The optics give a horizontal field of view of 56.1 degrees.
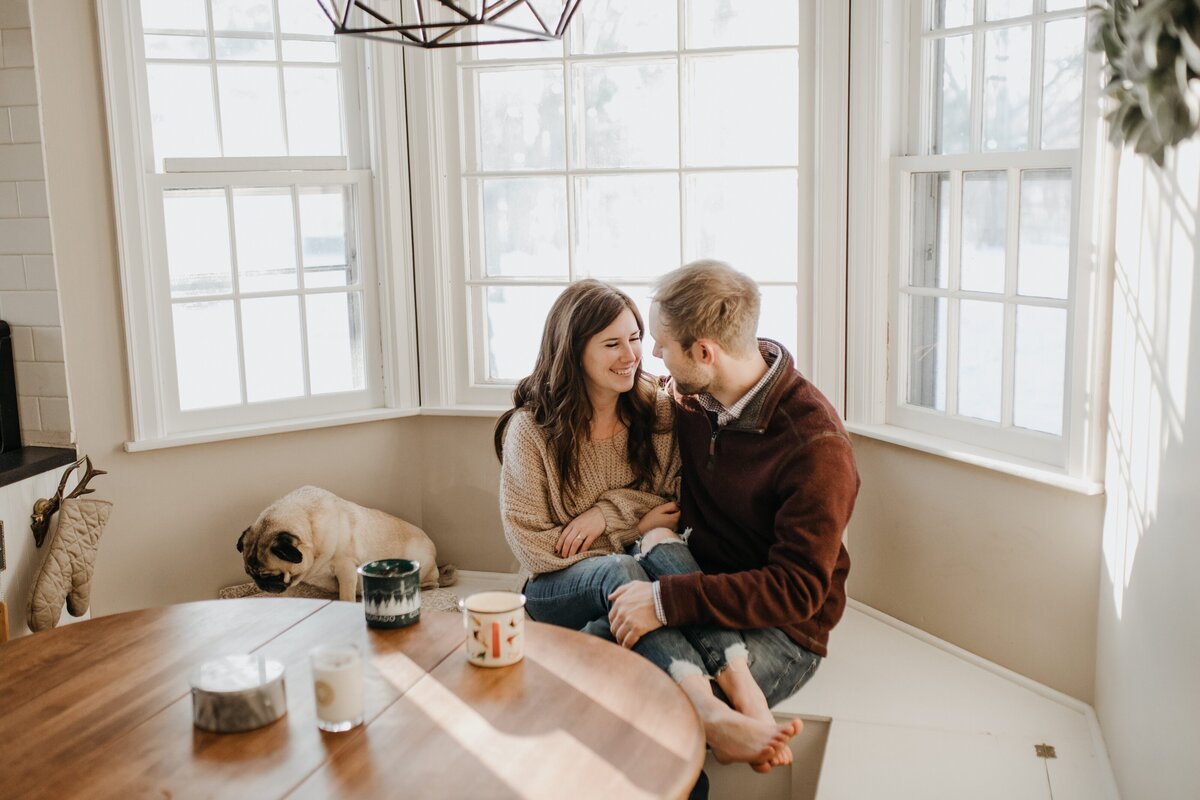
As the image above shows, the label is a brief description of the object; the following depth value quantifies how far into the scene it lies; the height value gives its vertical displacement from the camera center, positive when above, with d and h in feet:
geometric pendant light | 11.55 +2.44
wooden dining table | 5.11 -2.33
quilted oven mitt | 10.03 -2.72
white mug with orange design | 6.26 -2.12
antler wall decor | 10.54 -2.26
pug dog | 10.82 -2.86
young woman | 9.05 -1.76
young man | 7.87 -1.85
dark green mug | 6.84 -2.08
